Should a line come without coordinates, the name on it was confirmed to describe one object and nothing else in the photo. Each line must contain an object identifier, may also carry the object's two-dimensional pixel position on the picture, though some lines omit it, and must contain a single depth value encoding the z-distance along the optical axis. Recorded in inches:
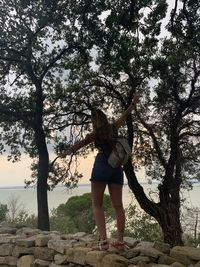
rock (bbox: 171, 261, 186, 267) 107.7
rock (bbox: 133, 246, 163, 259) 113.7
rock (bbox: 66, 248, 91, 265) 115.9
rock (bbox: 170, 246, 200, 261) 111.9
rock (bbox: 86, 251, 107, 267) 109.9
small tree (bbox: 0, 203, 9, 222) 435.4
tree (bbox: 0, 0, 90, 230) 226.6
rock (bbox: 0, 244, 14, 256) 141.9
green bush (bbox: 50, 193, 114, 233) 422.8
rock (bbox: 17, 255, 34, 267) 133.8
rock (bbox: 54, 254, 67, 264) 122.4
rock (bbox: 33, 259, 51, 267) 129.6
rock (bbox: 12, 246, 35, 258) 136.0
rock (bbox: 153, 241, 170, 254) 119.6
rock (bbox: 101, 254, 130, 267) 106.9
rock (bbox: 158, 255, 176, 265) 112.4
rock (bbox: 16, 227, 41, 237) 154.1
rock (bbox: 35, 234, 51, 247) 133.8
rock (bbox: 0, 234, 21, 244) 143.1
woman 113.6
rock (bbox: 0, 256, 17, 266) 139.7
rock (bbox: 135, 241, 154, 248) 120.0
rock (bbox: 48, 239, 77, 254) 124.2
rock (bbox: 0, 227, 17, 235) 162.0
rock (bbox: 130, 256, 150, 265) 109.8
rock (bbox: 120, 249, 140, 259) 112.7
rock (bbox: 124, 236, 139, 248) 123.0
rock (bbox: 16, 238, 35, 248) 136.9
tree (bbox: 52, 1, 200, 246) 181.0
